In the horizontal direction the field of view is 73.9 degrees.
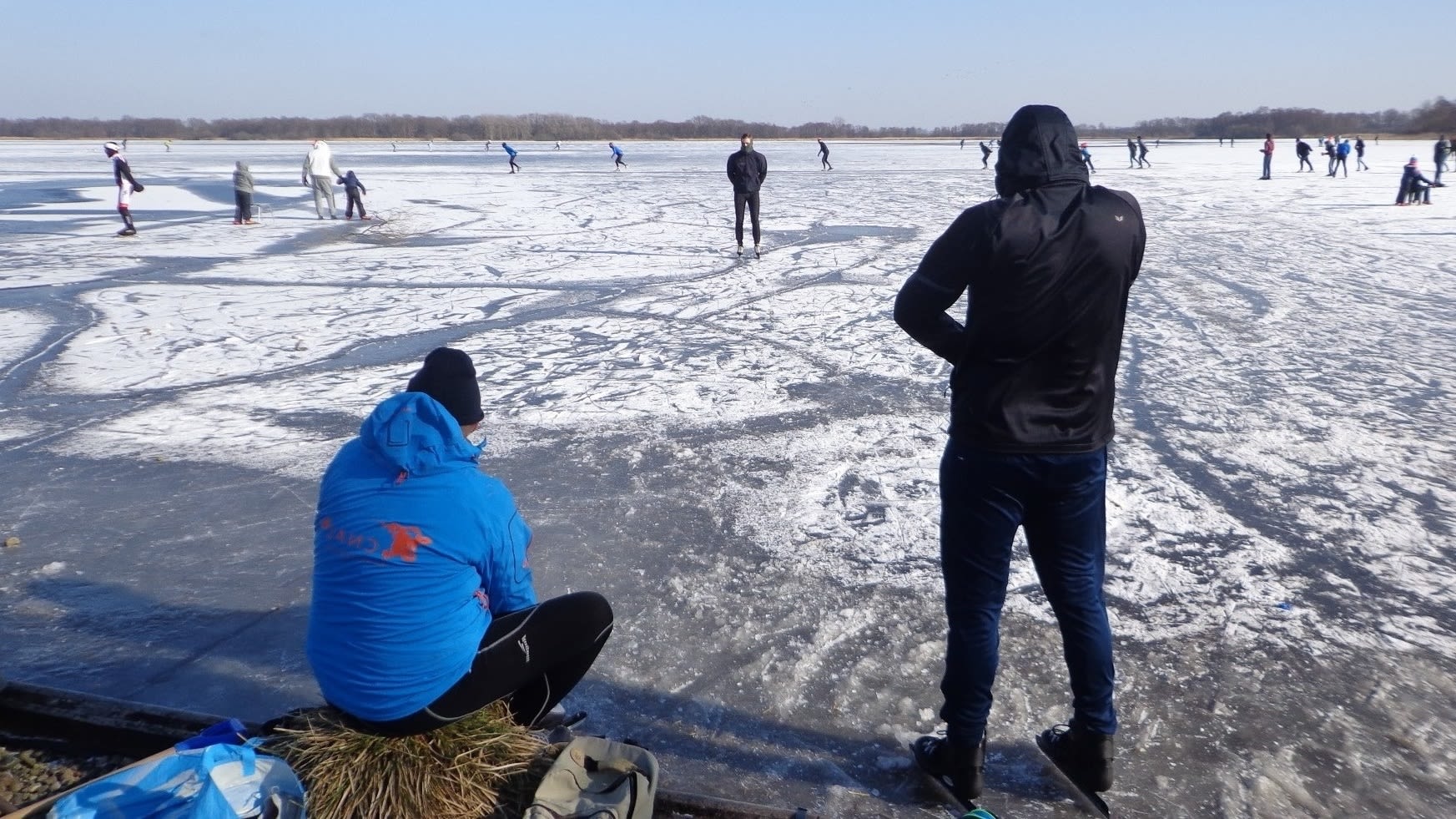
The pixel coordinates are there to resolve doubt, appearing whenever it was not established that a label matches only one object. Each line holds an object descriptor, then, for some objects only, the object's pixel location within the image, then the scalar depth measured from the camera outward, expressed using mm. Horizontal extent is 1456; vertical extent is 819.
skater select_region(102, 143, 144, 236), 16297
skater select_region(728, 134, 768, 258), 12961
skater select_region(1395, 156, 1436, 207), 19516
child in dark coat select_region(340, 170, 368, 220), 19047
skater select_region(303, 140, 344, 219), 19031
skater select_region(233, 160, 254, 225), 17609
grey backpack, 2406
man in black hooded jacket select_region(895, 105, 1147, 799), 2314
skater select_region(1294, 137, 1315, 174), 32312
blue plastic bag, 2229
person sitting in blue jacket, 2295
